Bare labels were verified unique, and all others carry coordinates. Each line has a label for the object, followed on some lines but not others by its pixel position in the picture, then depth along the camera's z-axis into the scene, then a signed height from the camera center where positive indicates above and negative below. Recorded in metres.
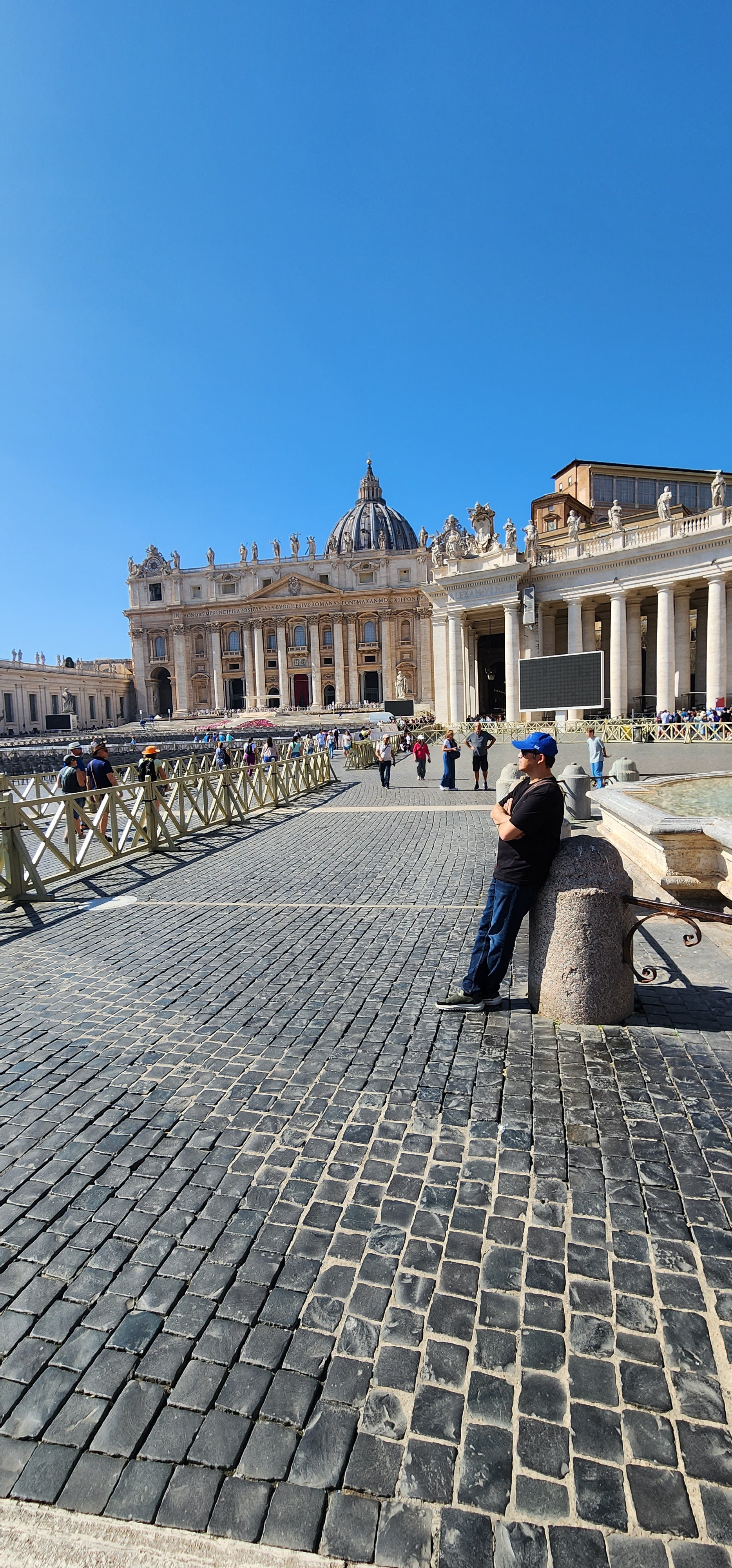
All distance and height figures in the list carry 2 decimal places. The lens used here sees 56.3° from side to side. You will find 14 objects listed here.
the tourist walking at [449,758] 17.23 -0.85
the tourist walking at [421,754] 19.55 -0.84
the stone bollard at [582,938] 3.68 -1.20
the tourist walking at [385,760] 17.94 -0.90
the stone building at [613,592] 30.20 +6.46
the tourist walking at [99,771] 11.16 -0.59
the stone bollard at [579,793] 11.37 -1.21
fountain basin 5.64 -1.12
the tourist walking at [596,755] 15.29 -0.78
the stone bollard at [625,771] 13.70 -1.04
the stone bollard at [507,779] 7.91 -0.69
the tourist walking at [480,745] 16.92 -0.55
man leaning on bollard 3.63 -0.70
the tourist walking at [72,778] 10.88 -0.68
